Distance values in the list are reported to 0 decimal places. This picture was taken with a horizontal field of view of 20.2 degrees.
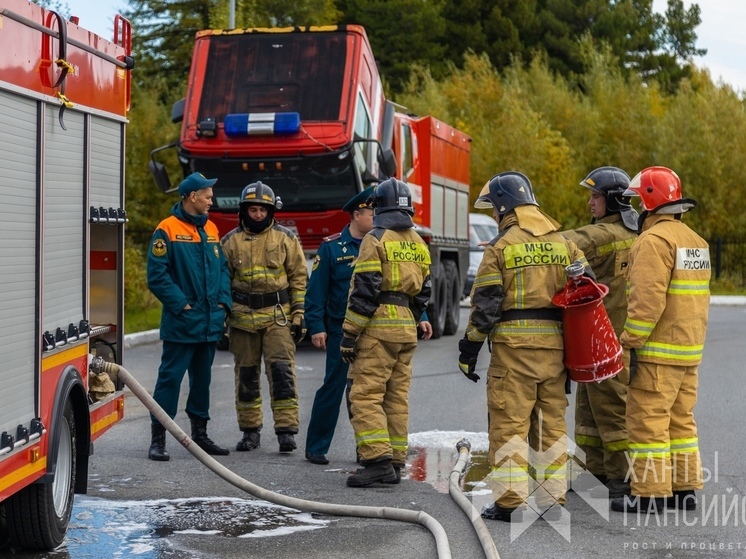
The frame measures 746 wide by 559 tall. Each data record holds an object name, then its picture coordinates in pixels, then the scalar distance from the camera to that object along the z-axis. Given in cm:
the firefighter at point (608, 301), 1221
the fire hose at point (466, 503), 973
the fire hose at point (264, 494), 1055
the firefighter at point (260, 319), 1493
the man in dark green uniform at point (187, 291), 1425
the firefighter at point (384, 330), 1271
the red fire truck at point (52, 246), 864
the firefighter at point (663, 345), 1116
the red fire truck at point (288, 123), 2428
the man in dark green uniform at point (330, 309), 1417
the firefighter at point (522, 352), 1118
